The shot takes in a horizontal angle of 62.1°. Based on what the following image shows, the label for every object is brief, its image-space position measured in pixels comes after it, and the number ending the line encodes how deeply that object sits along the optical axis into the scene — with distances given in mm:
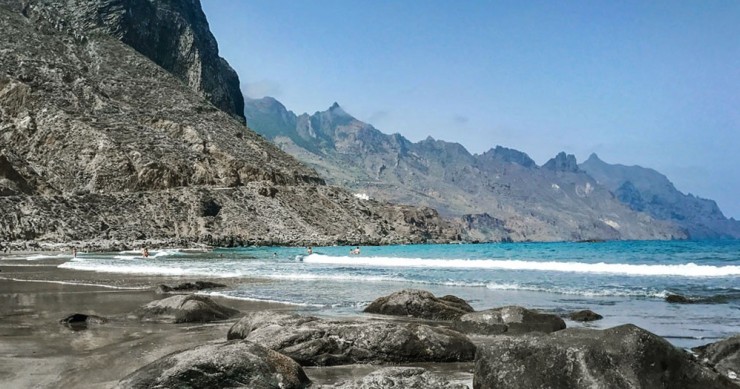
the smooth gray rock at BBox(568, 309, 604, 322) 14998
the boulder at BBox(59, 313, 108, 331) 13758
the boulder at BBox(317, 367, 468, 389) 6891
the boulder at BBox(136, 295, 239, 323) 14555
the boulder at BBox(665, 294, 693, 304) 19109
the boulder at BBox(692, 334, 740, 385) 9328
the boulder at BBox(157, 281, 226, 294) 22438
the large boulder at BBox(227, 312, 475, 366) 9781
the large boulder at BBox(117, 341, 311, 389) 6934
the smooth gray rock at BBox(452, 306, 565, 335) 12703
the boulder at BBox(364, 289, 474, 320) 15297
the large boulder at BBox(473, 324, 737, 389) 6770
